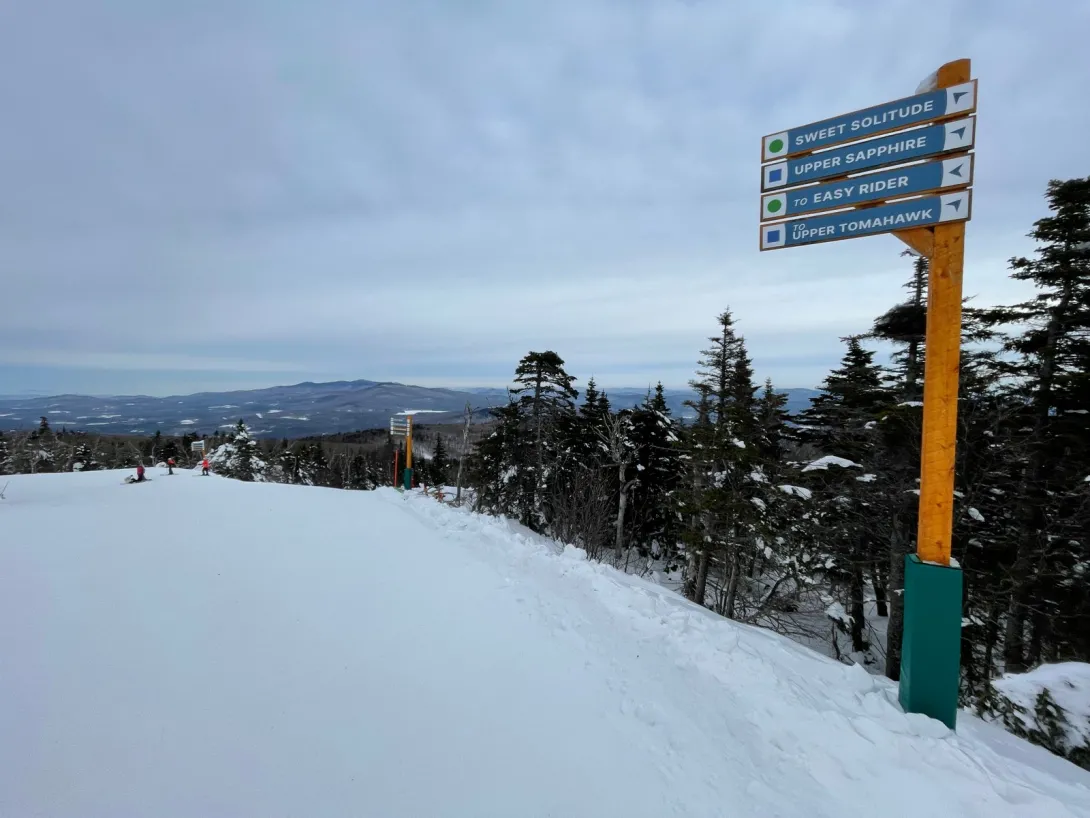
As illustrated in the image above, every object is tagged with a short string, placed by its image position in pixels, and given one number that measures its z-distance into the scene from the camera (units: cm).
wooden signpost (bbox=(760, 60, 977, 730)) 384
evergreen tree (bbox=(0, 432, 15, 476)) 4506
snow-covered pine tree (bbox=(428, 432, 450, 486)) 5494
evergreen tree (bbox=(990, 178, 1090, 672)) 1109
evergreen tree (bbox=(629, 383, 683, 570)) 2695
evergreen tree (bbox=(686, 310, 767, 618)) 1586
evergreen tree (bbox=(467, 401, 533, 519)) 2802
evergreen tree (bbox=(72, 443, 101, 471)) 5125
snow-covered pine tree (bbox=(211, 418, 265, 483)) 4288
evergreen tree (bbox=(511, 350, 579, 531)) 2572
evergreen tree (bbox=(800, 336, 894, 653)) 1209
